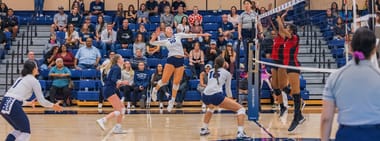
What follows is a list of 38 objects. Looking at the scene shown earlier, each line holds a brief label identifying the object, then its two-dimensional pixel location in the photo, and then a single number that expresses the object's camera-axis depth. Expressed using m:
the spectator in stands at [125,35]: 19.72
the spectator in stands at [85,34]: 20.27
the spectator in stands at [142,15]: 21.25
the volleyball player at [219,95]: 10.58
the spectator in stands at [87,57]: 18.67
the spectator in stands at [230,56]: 17.77
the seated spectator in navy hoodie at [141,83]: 17.50
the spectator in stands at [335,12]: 11.55
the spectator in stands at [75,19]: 21.44
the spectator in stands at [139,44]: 18.83
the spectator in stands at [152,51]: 18.88
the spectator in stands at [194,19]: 17.81
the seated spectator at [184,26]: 18.08
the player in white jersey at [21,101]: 7.95
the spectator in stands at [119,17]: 21.48
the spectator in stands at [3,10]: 21.63
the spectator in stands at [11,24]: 21.31
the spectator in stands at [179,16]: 20.88
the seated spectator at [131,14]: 21.72
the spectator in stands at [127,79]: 17.36
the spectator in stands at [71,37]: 19.73
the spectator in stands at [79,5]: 22.09
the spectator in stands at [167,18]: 20.94
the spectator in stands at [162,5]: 22.27
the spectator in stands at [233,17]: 19.80
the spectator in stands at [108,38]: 19.75
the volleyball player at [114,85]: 11.35
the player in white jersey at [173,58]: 14.38
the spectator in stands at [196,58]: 18.00
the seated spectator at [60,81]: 17.58
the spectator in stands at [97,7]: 22.48
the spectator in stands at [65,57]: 18.73
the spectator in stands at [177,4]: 22.32
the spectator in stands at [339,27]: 9.72
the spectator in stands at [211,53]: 18.19
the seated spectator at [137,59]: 18.20
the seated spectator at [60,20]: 21.41
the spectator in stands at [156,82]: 17.42
